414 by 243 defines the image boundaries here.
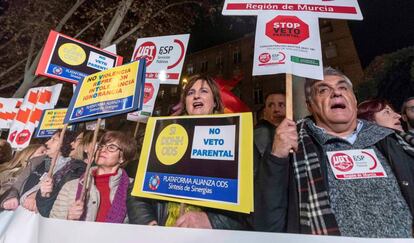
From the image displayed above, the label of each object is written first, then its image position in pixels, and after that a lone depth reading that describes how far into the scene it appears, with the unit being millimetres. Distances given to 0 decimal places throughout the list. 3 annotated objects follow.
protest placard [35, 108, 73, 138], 3592
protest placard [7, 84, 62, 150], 4500
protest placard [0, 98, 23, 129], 5312
